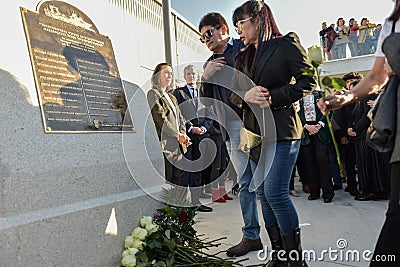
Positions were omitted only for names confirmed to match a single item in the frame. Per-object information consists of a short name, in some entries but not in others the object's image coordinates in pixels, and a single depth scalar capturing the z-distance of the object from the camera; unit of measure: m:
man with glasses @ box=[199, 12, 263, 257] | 2.58
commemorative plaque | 1.97
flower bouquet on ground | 2.11
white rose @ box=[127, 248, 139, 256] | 2.11
